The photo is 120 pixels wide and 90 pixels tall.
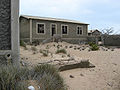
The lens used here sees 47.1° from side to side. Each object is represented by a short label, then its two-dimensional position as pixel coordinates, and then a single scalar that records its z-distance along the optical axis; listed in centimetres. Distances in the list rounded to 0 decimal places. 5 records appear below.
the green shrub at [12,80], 290
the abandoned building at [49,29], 2059
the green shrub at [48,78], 325
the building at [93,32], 3921
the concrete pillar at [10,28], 520
